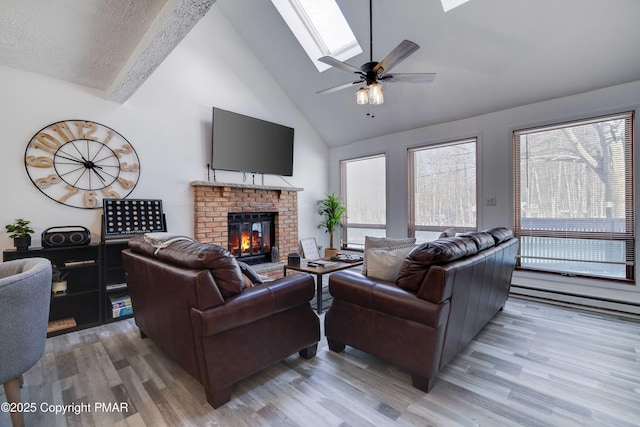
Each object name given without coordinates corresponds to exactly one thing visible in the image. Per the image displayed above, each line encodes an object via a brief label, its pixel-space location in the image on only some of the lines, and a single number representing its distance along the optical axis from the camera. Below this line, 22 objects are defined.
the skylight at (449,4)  3.16
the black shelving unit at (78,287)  2.90
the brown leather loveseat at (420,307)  1.77
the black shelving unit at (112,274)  3.05
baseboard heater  3.19
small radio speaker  2.77
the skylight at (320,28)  4.12
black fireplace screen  4.66
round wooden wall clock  3.06
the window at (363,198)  5.52
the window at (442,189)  4.44
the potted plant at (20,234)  2.68
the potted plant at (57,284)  2.83
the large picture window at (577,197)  3.31
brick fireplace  4.16
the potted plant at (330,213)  5.70
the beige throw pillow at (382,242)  2.96
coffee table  3.13
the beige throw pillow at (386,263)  2.15
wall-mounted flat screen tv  4.32
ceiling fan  2.66
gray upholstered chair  1.33
